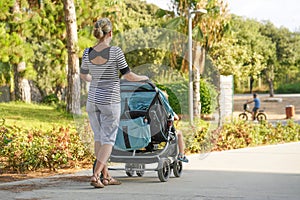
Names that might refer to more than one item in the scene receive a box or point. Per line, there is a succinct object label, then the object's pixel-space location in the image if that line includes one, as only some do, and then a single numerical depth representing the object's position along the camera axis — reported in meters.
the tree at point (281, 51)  61.62
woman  7.40
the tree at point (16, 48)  25.92
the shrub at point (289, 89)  66.88
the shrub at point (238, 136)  13.53
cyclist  33.06
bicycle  33.28
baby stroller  8.02
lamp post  17.68
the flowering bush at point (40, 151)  9.43
